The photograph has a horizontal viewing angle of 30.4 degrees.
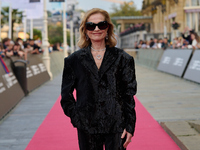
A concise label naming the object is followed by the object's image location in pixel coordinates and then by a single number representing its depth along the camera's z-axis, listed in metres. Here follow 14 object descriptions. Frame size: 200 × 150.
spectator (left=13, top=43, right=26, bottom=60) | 11.84
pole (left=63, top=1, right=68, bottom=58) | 27.26
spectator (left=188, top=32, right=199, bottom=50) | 16.00
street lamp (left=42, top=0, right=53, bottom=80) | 16.81
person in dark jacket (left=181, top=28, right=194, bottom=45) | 16.62
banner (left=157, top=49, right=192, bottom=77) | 15.09
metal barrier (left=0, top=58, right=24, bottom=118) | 8.07
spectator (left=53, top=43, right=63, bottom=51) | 27.61
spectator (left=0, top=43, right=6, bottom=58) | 9.98
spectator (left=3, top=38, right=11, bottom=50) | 12.33
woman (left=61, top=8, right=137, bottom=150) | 2.79
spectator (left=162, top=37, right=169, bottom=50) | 22.59
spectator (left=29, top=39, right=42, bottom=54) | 16.66
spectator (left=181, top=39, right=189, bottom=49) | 16.88
